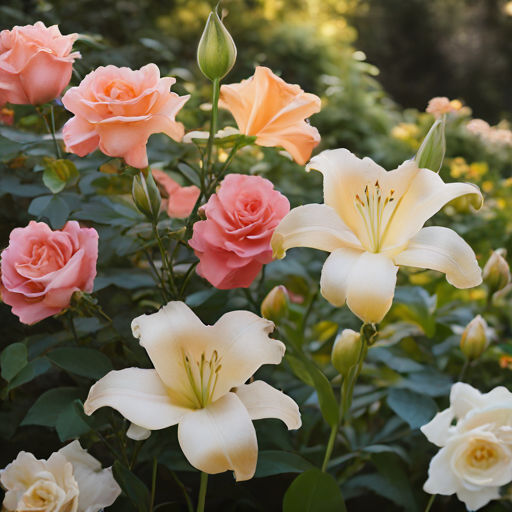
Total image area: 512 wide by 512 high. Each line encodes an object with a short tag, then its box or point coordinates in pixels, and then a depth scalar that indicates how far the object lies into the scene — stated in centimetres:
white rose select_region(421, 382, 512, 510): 53
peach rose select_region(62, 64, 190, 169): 51
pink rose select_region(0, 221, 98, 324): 50
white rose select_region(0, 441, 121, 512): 49
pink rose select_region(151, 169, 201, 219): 72
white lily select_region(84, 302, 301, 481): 42
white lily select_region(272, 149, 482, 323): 45
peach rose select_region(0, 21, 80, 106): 56
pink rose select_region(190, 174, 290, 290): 51
